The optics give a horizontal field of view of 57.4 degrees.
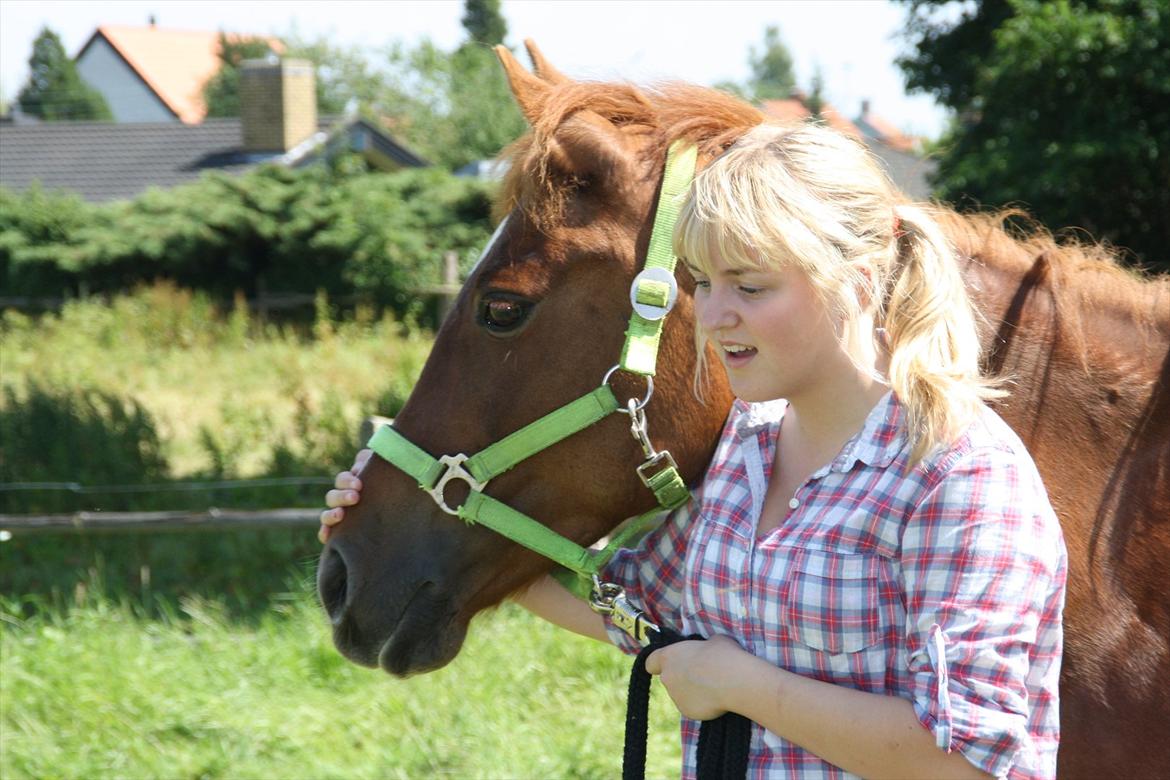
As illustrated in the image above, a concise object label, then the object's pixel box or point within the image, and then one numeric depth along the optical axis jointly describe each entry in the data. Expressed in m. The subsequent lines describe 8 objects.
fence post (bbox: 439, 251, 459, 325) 7.69
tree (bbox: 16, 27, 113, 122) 43.12
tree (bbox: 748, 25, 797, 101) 83.62
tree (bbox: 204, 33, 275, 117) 43.25
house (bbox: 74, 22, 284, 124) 47.94
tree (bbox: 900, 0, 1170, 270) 7.60
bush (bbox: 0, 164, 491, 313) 17.11
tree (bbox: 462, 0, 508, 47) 49.94
